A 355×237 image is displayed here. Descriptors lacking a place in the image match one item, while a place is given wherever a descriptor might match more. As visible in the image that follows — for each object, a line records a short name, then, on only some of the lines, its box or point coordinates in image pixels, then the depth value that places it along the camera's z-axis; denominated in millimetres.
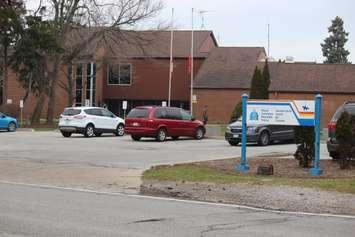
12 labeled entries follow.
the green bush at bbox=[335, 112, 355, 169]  16531
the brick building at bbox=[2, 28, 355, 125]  57969
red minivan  32156
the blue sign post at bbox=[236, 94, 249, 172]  16734
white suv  35344
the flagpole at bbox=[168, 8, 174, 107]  61281
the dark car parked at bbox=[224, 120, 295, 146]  29438
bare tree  51531
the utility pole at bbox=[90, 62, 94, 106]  69375
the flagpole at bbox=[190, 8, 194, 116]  60519
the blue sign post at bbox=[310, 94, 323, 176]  15711
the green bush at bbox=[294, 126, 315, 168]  16828
